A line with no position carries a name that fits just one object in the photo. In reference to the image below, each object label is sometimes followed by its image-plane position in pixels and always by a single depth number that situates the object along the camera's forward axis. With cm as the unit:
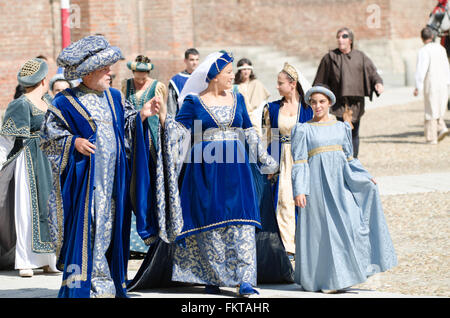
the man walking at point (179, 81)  1985
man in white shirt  3203
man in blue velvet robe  1227
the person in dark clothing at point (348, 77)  2356
